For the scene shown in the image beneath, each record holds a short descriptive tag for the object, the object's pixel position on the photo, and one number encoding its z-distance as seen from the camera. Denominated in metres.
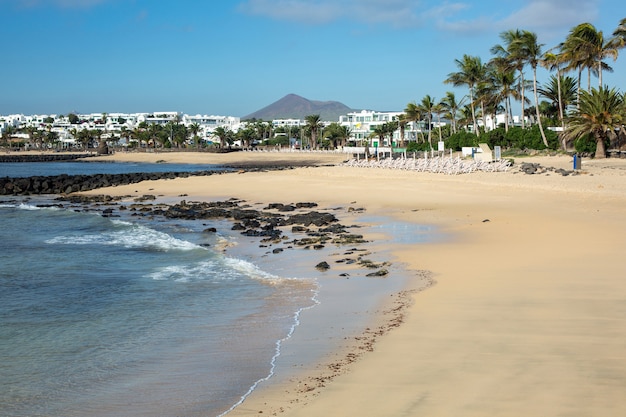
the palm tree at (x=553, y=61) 49.53
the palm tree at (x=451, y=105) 86.00
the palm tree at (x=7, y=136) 168.75
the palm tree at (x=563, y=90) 63.38
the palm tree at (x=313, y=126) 123.94
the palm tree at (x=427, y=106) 89.81
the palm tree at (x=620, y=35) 45.50
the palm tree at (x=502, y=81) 58.86
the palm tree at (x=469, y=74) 68.38
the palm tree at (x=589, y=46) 45.53
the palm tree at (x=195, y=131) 153.88
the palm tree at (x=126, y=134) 166.18
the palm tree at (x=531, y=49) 54.01
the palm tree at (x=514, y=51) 54.53
